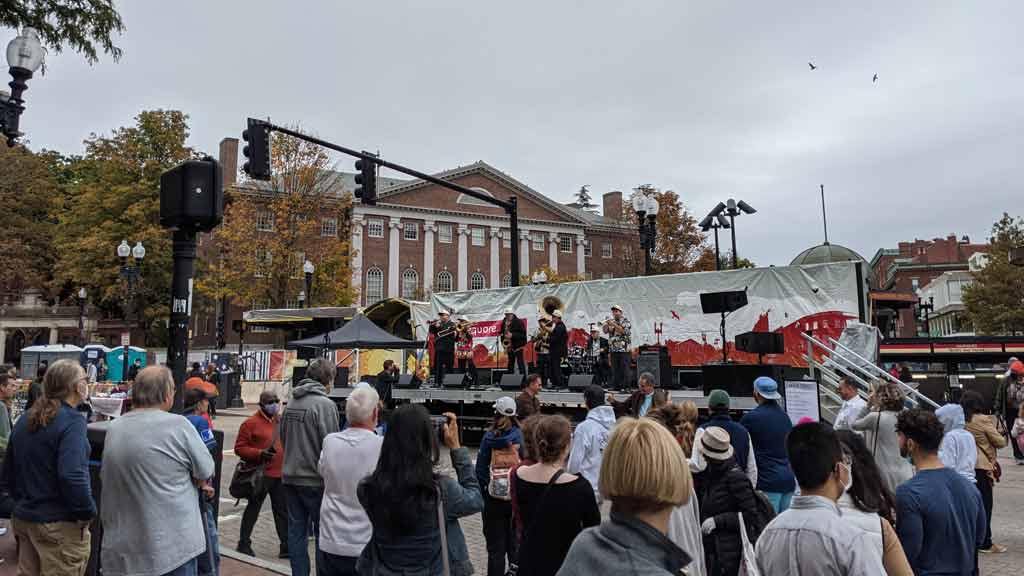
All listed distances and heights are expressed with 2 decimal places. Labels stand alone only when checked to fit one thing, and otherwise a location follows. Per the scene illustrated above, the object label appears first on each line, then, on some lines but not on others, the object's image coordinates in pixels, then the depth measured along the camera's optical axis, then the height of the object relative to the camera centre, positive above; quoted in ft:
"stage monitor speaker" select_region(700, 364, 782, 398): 37.58 -1.25
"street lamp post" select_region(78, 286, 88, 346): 129.80 +11.80
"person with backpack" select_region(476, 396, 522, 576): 18.71 -3.39
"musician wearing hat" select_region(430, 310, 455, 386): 60.44 +1.26
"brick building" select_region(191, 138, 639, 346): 195.31 +36.69
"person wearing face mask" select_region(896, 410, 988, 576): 11.74 -2.85
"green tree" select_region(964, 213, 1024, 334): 144.87 +12.74
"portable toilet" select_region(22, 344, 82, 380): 106.63 +1.83
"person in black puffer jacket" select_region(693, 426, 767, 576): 14.40 -3.18
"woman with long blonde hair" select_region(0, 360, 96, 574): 14.92 -2.45
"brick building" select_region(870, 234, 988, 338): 311.68 +41.97
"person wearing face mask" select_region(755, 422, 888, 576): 8.43 -2.20
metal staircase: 36.71 -1.45
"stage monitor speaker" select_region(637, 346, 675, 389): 45.21 -0.70
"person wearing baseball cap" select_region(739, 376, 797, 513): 20.26 -2.69
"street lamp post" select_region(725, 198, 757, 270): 73.24 +15.52
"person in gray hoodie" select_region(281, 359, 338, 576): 19.31 -2.84
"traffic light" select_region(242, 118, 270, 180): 49.06 +15.32
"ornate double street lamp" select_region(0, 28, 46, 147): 27.09 +11.69
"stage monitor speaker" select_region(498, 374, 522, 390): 54.19 -1.95
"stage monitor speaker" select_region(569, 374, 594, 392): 49.99 -1.80
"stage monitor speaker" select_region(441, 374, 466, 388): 57.14 -1.88
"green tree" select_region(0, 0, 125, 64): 31.50 +15.91
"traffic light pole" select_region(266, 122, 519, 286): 51.47 +14.37
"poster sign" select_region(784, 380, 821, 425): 33.06 -2.25
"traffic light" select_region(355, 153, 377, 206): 54.13 +14.34
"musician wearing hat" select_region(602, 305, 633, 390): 50.44 +0.88
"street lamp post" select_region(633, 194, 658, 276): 62.39 +13.14
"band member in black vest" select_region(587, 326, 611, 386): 53.98 -0.34
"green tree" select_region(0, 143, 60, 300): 173.17 +38.21
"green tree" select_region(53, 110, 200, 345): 158.40 +35.74
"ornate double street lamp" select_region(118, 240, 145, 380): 87.22 +13.40
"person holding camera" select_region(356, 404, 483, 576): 11.47 -2.38
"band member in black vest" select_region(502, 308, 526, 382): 57.31 +1.93
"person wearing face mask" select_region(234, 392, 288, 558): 24.54 -3.22
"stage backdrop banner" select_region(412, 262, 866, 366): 54.49 +4.40
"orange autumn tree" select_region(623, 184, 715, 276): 165.17 +27.38
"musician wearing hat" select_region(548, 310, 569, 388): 52.85 +0.66
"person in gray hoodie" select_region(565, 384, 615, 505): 21.20 -2.66
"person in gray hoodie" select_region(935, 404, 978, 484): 21.54 -3.14
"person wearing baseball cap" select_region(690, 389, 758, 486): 18.43 -2.17
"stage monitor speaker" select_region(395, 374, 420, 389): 58.34 -2.00
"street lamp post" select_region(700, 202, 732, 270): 71.20 +14.12
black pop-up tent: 61.31 +1.92
